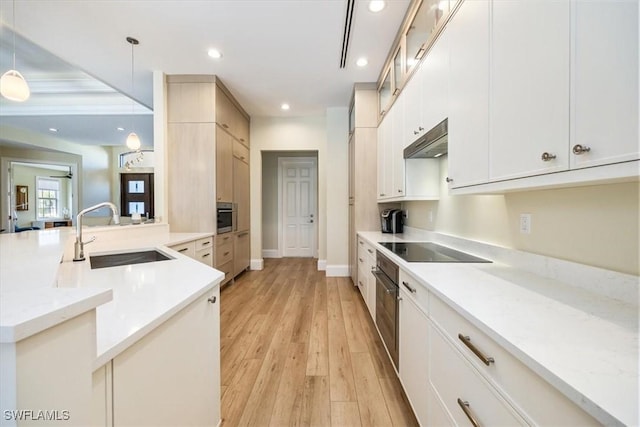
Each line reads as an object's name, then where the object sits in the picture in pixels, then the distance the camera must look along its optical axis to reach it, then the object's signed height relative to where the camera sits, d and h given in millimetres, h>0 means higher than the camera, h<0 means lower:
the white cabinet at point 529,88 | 834 +465
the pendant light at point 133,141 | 3029 +834
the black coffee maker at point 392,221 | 3233 -138
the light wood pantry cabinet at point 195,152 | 3398 +794
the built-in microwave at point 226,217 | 3604 -104
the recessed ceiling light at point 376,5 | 2162 +1792
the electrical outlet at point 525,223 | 1325 -70
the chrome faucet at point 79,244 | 1633 -217
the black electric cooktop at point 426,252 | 1631 -313
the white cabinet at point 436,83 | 1606 +880
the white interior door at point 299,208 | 6141 +56
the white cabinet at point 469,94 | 1229 +624
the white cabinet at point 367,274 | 2467 -719
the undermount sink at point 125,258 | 1804 -369
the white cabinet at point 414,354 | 1228 -786
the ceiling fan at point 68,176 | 5240 +757
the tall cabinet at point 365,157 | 3576 +759
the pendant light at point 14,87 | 1977 +993
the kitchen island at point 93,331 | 389 -324
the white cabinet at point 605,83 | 650 +356
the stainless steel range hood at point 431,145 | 1682 +520
